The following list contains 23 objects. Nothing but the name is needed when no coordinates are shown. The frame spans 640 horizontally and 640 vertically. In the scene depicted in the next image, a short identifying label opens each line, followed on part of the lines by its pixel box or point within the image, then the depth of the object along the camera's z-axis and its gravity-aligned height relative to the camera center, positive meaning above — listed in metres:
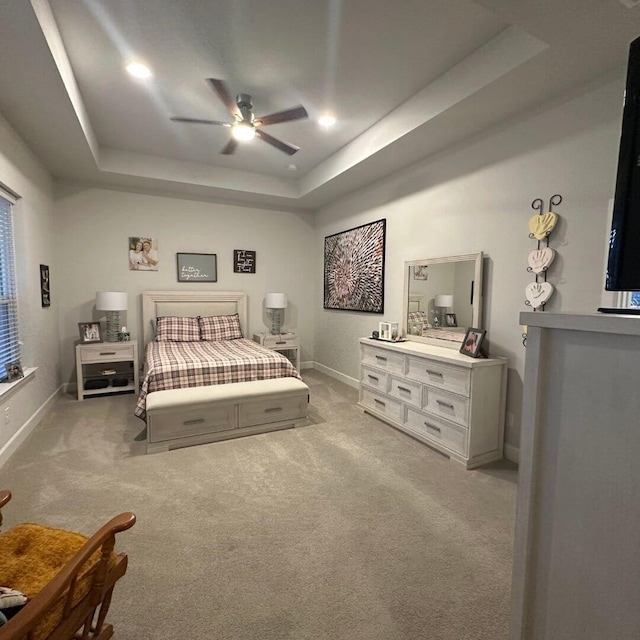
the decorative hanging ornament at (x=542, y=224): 2.39 +0.49
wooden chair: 0.84 -0.90
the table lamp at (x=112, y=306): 4.14 -0.20
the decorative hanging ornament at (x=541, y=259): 2.40 +0.25
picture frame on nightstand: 4.23 -0.53
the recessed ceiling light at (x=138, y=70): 2.46 +1.60
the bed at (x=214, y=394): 2.82 -0.90
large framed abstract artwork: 4.20 +0.32
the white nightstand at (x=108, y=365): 4.02 -0.98
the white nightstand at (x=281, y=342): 5.12 -0.77
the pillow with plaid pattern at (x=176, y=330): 4.47 -0.53
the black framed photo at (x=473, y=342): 2.76 -0.41
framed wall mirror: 2.99 -0.06
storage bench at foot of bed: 2.78 -1.05
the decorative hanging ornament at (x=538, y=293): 2.42 +0.01
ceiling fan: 2.57 +1.35
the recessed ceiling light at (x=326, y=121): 3.22 +1.63
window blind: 2.76 -0.05
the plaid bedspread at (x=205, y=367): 3.05 -0.73
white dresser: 2.59 -0.87
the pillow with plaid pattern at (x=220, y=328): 4.75 -0.53
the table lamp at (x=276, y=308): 5.18 -0.26
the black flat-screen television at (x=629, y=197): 0.81 +0.23
